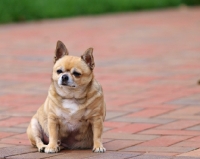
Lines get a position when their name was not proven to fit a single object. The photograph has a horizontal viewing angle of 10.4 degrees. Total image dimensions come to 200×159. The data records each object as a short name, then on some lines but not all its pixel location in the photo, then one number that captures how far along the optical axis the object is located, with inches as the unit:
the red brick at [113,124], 384.1
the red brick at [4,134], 354.5
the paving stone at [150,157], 295.4
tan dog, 303.4
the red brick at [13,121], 388.2
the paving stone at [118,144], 322.5
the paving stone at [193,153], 300.0
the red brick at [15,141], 337.6
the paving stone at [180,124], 372.3
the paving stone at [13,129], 369.3
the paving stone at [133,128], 368.0
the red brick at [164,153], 303.1
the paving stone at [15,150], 307.7
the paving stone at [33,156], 301.5
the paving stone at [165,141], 330.4
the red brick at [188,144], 322.7
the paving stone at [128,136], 347.3
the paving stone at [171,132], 353.9
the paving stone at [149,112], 411.8
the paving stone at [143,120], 390.3
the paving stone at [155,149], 312.8
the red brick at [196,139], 335.8
